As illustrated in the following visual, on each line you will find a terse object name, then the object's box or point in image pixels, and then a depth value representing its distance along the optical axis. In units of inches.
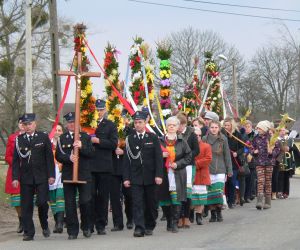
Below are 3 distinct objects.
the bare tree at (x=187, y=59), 2347.4
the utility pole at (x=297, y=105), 2204.7
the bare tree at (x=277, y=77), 2819.9
